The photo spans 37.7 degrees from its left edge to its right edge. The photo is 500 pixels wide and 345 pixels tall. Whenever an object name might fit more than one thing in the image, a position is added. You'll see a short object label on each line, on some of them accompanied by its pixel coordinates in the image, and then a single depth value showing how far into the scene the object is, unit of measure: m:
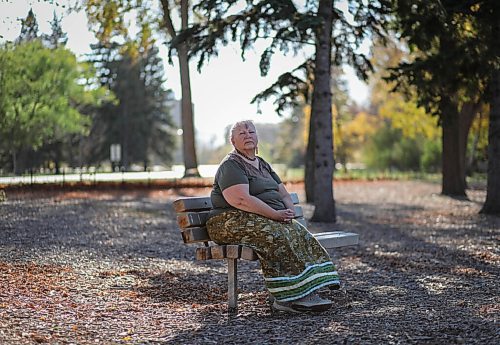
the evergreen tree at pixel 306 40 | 13.00
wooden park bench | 5.89
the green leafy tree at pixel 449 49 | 13.35
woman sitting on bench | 5.70
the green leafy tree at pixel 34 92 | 20.39
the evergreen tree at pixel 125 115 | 52.84
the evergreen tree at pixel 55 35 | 16.03
